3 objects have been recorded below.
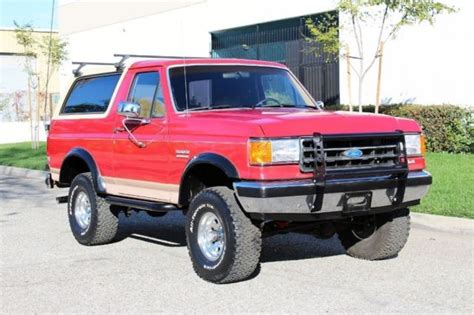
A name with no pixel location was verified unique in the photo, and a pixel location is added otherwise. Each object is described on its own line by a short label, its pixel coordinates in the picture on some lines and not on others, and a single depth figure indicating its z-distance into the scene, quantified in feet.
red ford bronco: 19.30
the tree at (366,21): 49.65
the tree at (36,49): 85.81
